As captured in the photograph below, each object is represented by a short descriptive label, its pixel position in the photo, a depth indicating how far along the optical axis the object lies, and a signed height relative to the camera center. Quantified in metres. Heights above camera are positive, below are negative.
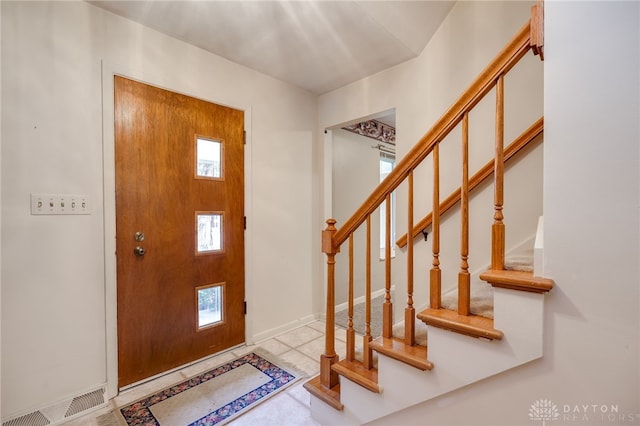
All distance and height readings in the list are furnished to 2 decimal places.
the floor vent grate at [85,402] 1.58 -1.12
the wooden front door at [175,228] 1.84 -0.14
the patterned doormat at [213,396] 1.57 -1.16
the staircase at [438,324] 0.90 -0.41
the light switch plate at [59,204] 1.54 +0.03
